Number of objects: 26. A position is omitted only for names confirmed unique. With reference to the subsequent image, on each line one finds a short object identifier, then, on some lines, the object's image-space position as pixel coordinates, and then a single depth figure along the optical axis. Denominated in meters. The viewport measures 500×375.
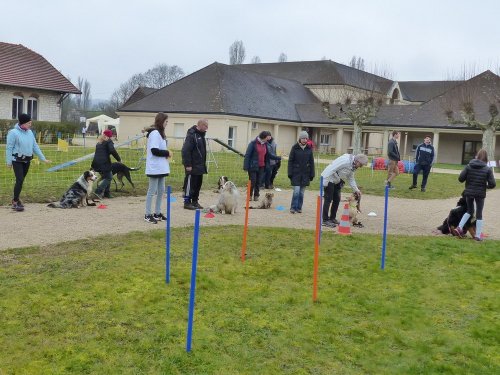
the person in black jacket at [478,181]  9.26
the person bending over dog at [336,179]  9.99
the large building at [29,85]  35.34
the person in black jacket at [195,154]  10.61
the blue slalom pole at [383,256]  7.24
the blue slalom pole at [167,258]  6.15
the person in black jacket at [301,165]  11.43
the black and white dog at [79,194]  10.80
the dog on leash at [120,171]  13.16
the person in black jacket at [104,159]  12.04
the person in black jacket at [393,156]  17.22
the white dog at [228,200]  10.98
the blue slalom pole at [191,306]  4.59
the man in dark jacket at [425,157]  16.83
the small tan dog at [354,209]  10.35
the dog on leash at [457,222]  9.73
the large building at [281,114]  38.78
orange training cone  9.27
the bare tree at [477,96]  38.94
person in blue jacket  9.82
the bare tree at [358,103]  39.19
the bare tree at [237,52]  88.31
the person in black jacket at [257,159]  12.73
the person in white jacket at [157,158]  9.27
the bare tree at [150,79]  83.56
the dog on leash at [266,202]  12.19
